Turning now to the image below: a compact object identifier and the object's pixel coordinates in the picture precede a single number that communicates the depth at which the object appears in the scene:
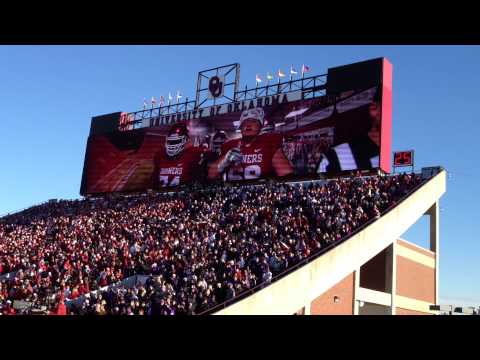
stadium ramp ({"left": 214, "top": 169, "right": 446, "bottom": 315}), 17.31
